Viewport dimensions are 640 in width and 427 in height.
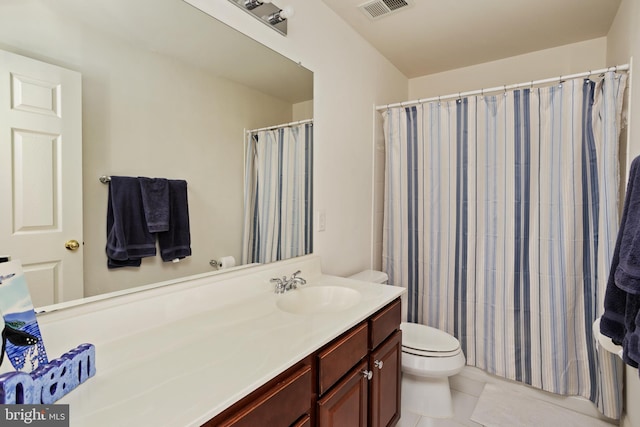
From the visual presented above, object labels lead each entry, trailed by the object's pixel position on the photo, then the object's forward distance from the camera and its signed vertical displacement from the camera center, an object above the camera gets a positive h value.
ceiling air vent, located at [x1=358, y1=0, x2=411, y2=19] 1.86 +1.21
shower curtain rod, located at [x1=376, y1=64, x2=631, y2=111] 1.71 +0.76
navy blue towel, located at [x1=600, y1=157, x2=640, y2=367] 0.88 -0.22
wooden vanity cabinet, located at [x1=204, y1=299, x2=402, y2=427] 0.82 -0.59
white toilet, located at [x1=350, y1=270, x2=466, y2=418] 1.78 -0.91
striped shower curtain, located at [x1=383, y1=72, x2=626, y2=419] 1.81 -0.10
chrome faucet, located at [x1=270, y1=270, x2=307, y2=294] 1.50 -0.36
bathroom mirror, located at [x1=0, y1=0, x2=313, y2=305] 0.95 +0.41
